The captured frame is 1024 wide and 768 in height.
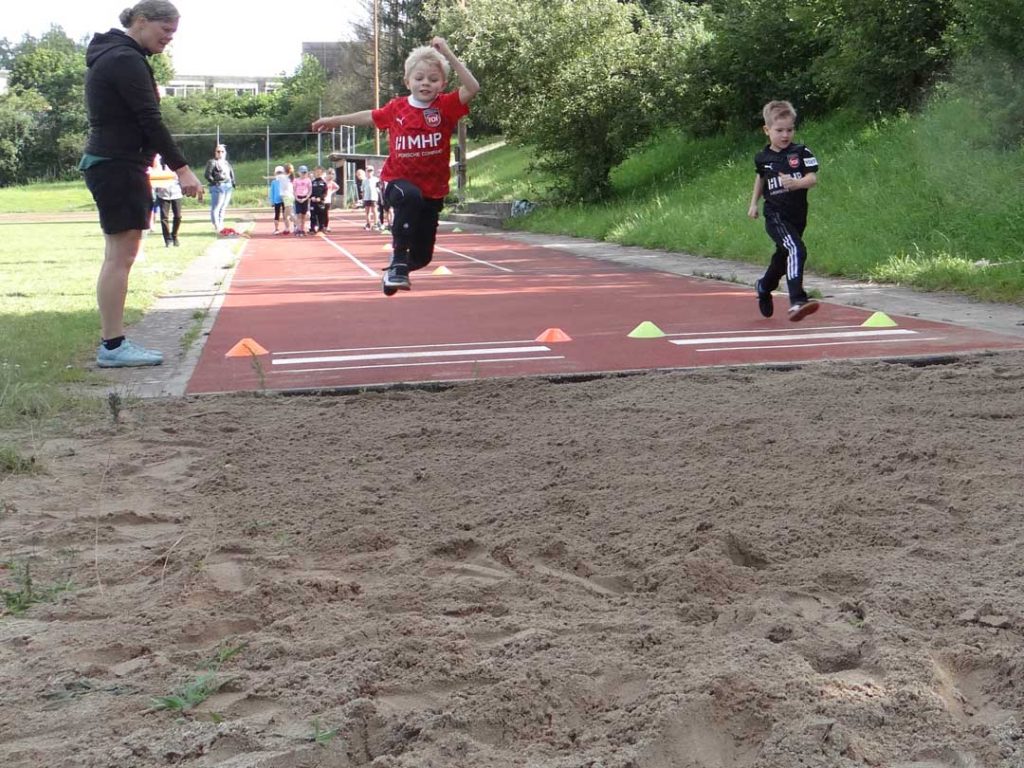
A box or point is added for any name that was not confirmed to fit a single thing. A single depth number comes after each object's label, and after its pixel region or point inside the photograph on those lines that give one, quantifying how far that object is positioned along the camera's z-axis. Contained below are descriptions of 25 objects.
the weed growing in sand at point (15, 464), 4.91
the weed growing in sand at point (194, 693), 2.69
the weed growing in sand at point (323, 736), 2.50
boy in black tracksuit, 9.05
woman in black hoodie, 7.26
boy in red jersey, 7.58
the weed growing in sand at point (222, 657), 2.94
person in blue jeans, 25.29
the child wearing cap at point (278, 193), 30.31
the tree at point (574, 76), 27.66
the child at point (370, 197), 32.53
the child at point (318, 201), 30.58
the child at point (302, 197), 30.03
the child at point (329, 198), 31.27
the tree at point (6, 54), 175.12
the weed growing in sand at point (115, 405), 5.96
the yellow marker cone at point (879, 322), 9.05
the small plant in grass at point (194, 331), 8.76
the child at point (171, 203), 21.80
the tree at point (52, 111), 82.19
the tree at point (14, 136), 79.81
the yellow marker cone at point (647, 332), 8.93
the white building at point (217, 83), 135.06
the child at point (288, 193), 30.27
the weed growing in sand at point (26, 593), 3.37
